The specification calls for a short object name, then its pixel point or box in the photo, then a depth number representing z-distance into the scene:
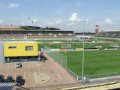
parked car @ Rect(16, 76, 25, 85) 16.32
